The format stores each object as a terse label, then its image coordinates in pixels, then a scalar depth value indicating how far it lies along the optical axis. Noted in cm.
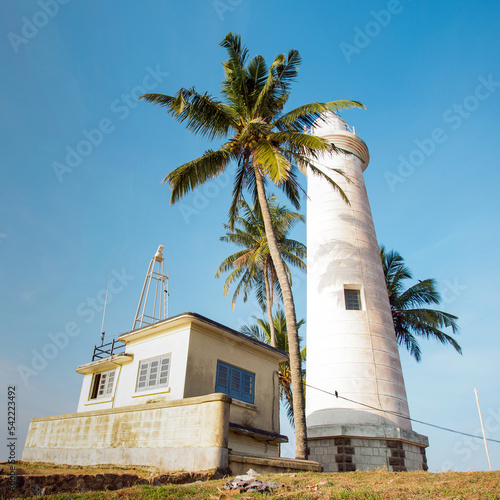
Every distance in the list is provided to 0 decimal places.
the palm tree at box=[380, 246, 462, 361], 2473
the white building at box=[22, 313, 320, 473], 982
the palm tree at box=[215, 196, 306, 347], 2641
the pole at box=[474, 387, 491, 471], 2533
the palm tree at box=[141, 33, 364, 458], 1540
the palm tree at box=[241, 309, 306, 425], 2720
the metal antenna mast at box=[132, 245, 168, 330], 1864
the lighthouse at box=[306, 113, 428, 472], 1455
